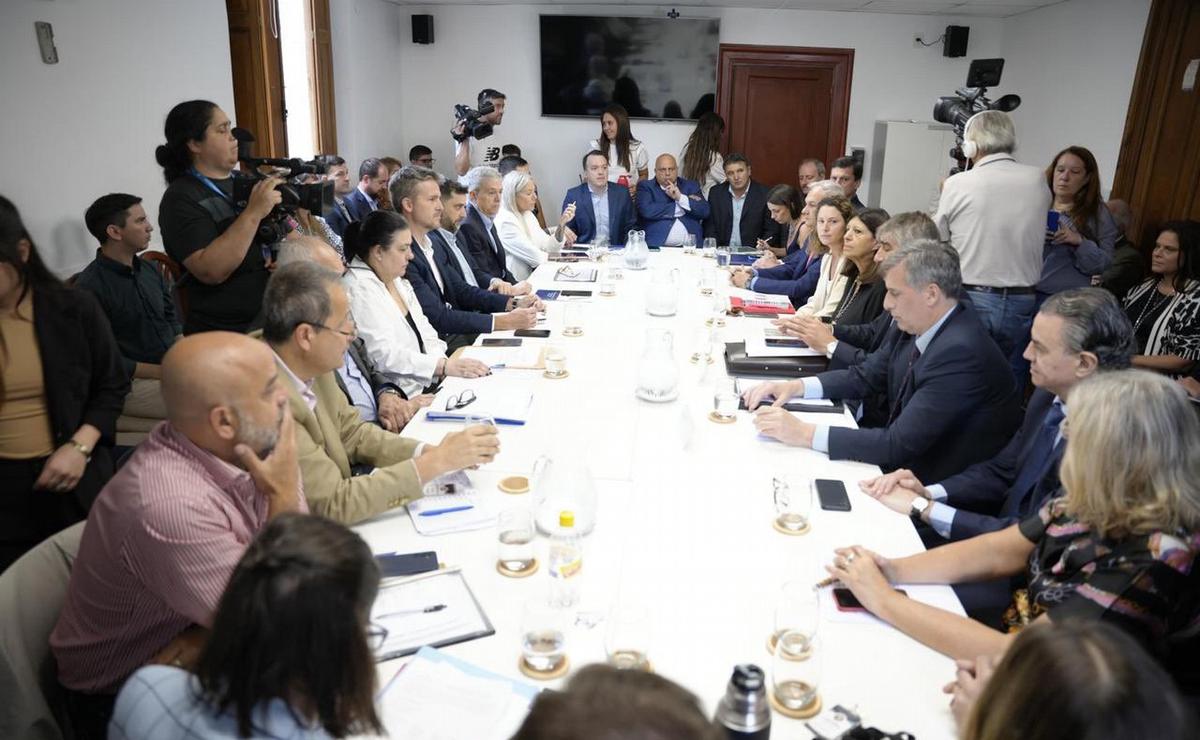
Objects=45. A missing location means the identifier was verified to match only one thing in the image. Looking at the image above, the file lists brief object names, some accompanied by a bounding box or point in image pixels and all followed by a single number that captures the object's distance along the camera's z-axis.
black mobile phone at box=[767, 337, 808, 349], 3.51
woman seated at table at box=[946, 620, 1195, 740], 0.90
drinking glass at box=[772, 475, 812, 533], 1.92
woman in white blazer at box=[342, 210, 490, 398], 3.04
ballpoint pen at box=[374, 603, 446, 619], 1.54
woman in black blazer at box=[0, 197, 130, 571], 2.20
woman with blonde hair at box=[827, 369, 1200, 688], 1.42
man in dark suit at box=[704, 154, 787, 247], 6.39
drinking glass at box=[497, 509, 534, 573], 1.77
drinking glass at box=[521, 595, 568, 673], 1.42
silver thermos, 1.15
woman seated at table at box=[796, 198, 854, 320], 3.91
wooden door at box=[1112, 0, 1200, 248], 5.05
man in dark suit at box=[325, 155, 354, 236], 4.83
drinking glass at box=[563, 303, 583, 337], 3.57
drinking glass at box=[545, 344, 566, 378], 2.98
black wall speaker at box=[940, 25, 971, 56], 7.70
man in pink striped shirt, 1.38
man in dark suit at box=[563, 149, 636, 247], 6.18
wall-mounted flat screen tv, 7.77
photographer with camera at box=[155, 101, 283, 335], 2.96
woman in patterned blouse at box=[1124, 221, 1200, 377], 3.84
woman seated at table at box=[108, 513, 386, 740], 0.99
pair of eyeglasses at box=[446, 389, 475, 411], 2.58
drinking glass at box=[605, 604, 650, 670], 1.41
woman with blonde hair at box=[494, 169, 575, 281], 5.29
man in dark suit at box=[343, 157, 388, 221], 5.37
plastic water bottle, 1.60
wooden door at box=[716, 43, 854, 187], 7.98
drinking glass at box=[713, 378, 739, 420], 2.56
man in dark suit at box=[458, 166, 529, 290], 4.64
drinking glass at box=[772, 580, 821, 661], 1.43
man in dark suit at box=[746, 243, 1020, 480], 2.36
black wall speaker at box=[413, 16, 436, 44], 7.79
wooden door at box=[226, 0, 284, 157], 5.18
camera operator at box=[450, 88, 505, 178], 6.95
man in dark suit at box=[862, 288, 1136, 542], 2.06
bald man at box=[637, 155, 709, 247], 6.41
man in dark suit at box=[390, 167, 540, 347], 3.67
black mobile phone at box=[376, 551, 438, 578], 1.68
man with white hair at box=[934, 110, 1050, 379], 3.82
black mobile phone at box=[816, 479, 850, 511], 2.01
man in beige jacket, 1.88
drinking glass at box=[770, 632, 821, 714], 1.34
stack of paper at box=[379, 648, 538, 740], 1.27
